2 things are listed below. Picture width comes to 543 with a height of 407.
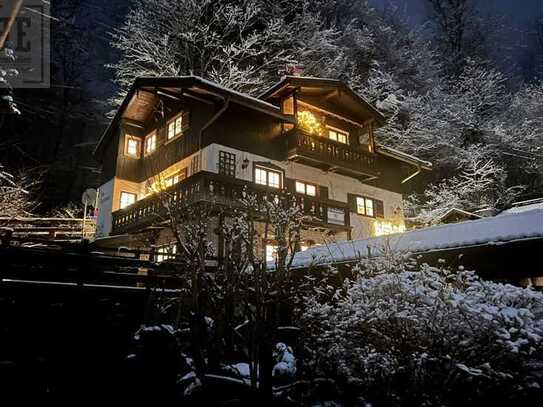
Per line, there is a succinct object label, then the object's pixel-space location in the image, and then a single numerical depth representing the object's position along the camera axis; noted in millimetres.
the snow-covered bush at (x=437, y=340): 5254
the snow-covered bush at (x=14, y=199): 19812
